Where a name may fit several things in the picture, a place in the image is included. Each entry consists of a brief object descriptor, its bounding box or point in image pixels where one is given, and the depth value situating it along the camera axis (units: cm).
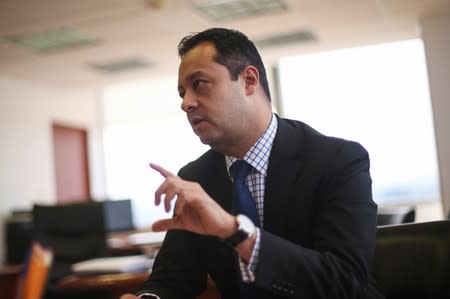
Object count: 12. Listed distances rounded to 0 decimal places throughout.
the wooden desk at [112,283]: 238
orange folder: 72
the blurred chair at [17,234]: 720
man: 113
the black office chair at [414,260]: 135
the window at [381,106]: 765
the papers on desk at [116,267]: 253
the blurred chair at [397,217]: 219
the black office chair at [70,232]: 433
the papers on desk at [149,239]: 352
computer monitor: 639
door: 877
